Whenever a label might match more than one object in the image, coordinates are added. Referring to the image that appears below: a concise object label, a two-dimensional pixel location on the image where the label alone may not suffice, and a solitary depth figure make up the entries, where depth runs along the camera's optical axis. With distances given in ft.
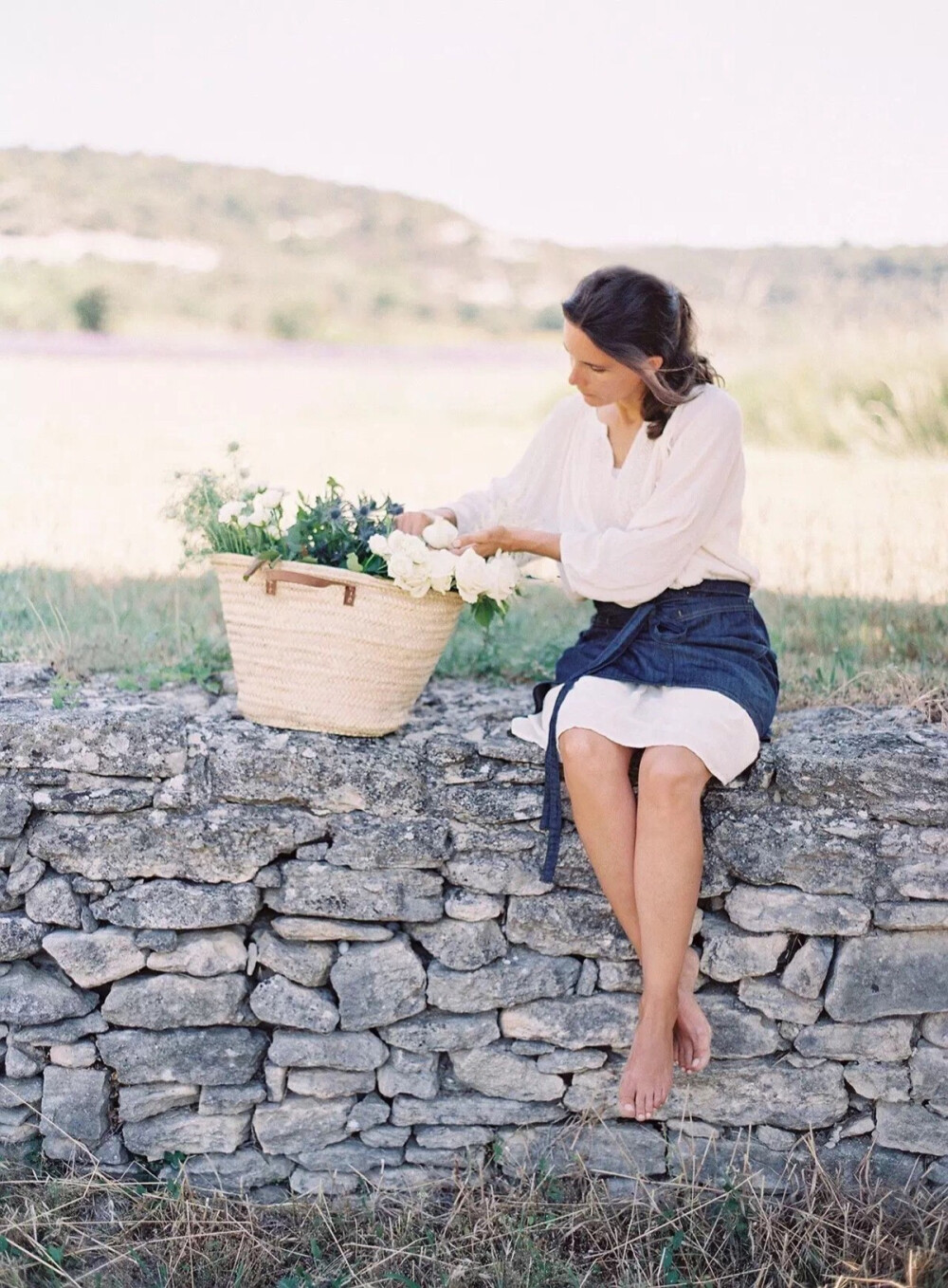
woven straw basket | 8.29
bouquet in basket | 8.13
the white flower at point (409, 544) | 8.01
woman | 7.85
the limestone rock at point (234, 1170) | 8.88
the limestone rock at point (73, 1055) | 8.79
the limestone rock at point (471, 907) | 8.63
